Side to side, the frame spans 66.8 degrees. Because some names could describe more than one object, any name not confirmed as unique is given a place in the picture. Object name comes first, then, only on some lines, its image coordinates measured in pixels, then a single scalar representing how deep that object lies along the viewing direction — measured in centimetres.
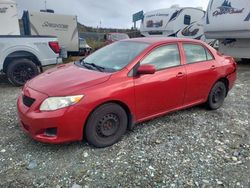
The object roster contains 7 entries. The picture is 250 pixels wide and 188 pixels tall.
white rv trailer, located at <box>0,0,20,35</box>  703
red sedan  246
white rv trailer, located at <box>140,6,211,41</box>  1054
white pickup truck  513
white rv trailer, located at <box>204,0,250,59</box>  686
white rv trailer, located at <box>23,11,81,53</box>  885
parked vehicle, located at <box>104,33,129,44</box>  1329
